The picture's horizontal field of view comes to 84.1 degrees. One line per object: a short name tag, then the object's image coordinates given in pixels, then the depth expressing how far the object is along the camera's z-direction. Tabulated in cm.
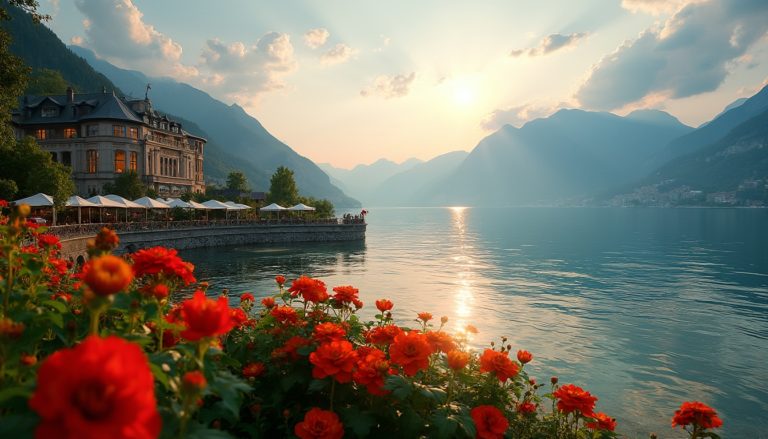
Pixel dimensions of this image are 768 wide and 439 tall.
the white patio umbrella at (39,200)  2812
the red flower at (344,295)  498
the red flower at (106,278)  169
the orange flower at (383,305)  488
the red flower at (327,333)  355
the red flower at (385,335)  409
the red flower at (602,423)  446
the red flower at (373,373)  321
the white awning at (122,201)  3886
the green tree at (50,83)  8006
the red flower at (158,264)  314
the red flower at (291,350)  379
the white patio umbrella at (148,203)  4285
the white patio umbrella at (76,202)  3384
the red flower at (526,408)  499
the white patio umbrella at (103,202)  3556
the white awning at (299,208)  6015
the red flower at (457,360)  336
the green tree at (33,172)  3259
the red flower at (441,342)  372
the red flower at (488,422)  338
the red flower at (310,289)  467
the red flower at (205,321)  202
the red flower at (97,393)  123
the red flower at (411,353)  334
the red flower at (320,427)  294
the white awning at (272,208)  5891
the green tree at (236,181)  8394
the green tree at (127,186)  5150
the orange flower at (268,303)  518
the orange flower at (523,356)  502
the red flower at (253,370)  370
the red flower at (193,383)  175
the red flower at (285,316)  448
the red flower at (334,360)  307
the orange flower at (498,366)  384
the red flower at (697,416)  380
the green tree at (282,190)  7538
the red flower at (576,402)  408
